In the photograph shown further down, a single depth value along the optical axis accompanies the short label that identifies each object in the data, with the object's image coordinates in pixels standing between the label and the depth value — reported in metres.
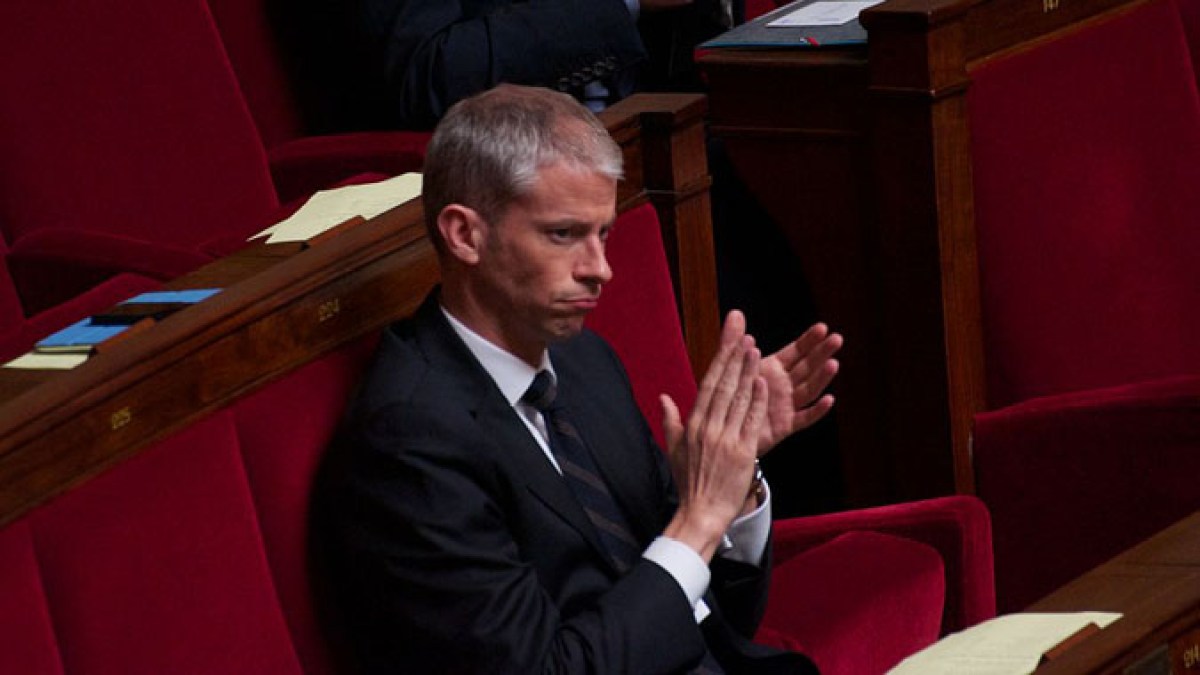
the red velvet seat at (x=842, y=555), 11.92
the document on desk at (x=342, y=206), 11.86
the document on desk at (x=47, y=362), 11.36
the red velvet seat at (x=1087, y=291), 12.32
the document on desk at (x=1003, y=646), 11.37
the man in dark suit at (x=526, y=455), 11.46
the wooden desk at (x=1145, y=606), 11.25
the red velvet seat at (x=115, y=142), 12.55
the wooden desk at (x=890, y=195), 12.51
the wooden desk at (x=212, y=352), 11.25
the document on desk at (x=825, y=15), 12.77
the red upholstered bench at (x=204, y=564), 11.25
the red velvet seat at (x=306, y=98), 13.01
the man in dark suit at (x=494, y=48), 12.97
